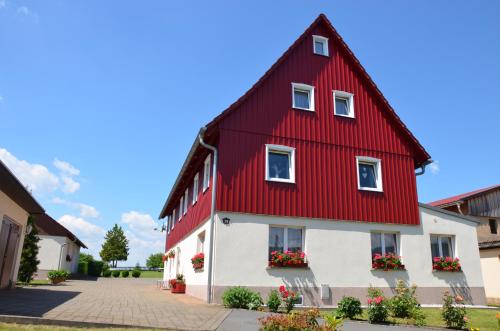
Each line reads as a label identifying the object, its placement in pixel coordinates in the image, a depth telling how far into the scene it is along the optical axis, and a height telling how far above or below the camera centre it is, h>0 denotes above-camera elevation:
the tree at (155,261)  83.49 +2.96
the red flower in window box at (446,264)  15.50 +0.70
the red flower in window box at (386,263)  14.70 +0.66
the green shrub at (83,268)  48.13 +0.65
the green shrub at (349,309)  10.34 -0.69
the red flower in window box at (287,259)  13.41 +0.63
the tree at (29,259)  24.03 +0.76
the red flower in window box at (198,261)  14.70 +0.56
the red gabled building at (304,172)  13.53 +3.87
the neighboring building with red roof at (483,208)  26.53 +4.85
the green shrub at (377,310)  9.75 -0.66
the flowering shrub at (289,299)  11.11 -0.54
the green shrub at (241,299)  11.90 -0.61
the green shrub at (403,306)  10.77 -0.62
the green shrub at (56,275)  25.87 -0.13
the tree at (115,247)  74.38 +5.00
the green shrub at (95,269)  49.34 +0.60
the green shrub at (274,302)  11.49 -0.65
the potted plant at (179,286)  18.06 -0.43
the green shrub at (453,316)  9.45 -0.72
